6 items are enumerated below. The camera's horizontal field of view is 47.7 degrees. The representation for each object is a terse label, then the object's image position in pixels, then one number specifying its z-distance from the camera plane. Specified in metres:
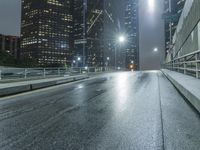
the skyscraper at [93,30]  163.65
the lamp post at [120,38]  45.72
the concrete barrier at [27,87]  10.10
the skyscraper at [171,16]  29.67
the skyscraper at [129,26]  173.75
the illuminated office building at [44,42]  188.12
